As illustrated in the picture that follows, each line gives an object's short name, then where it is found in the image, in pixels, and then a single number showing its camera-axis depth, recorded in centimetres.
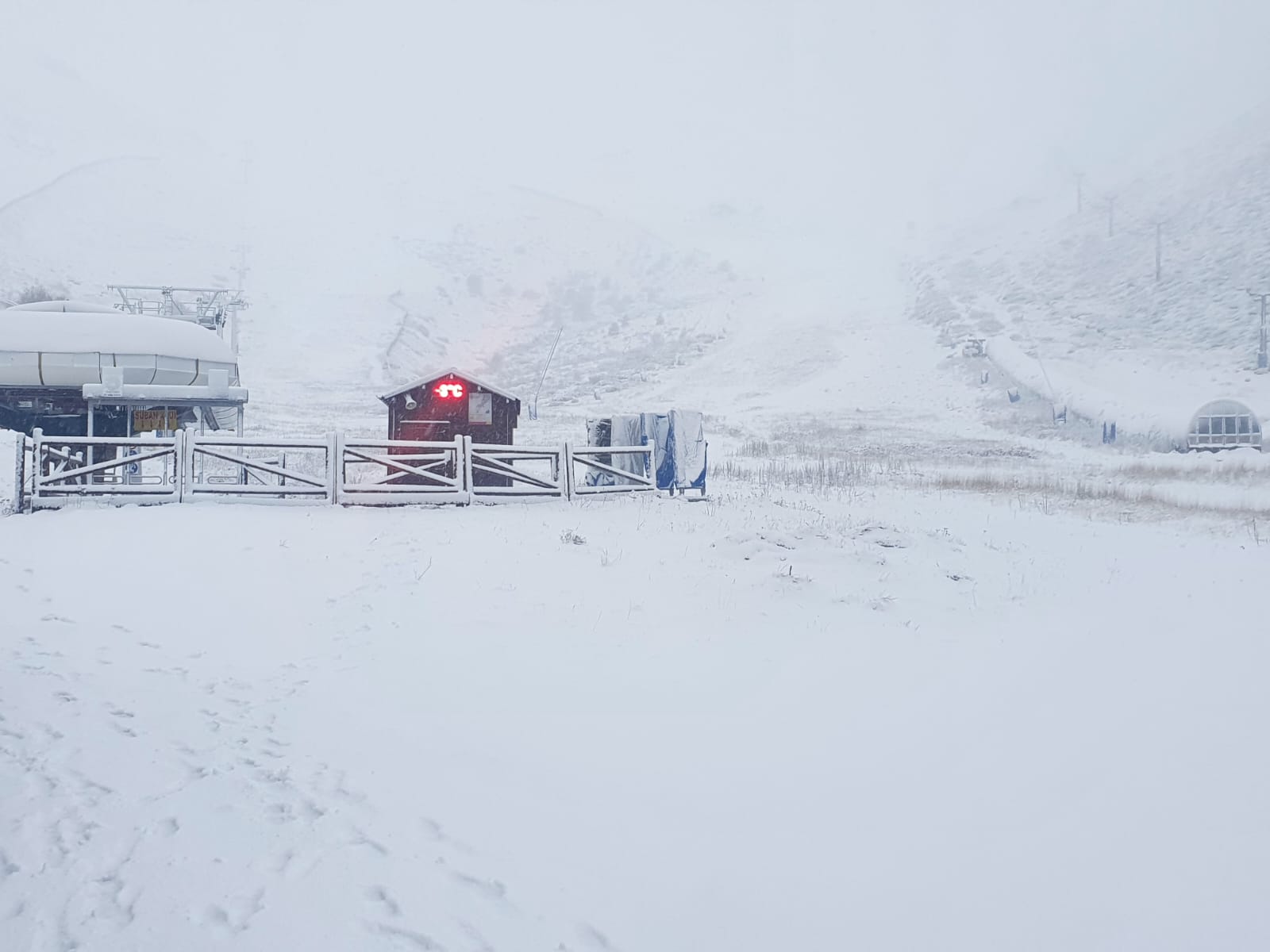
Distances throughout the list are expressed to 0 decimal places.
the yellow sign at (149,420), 1972
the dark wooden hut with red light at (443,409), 1800
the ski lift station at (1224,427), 3578
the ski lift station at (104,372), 1834
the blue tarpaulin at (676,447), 1752
